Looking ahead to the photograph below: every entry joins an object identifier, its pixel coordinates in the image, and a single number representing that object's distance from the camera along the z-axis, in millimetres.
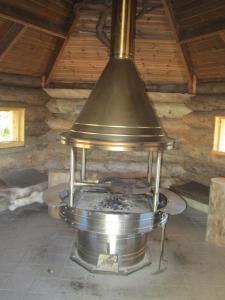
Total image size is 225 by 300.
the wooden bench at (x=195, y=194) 5458
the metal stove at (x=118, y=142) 3301
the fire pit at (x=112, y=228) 3363
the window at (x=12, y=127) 6098
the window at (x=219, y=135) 5906
